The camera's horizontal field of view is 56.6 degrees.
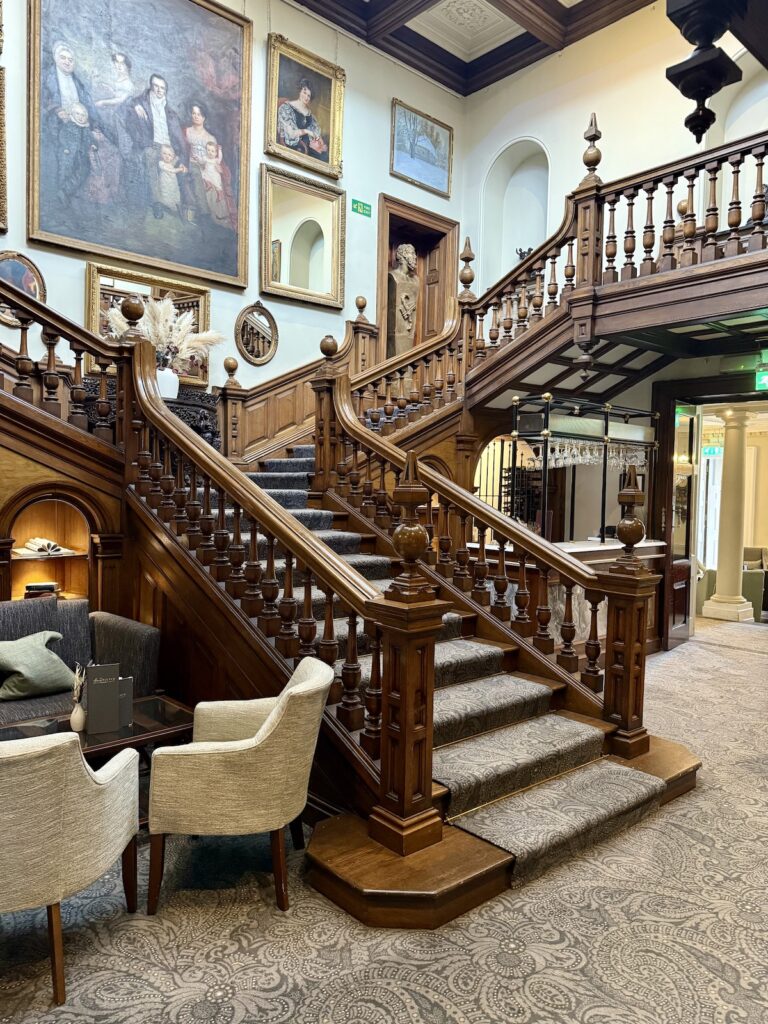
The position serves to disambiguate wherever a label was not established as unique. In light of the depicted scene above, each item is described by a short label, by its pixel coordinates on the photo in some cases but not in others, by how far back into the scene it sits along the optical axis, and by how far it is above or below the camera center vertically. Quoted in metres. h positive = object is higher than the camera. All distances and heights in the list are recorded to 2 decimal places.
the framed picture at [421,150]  9.82 +4.73
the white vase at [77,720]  3.15 -1.09
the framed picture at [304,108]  8.38 +4.52
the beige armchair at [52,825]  2.13 -1.10
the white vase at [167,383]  5.29 +0.70
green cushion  3.95 -1.11
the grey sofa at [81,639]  4.00 -1.01
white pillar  10.00 -0.52
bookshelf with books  5.59 -0.55
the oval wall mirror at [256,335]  8.14 +1.67
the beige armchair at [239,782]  2.67 -1.15
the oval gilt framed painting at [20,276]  6.34 +1.79
